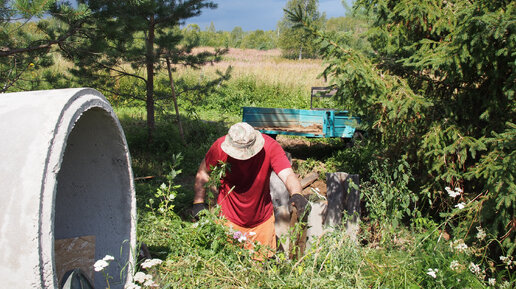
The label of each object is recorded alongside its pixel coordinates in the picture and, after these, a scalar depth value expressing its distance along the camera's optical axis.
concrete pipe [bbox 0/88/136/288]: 1.66
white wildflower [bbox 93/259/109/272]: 2.12
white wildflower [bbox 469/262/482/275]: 2.88
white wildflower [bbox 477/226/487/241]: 3.24
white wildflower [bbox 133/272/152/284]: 2.27
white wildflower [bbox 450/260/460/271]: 2.87
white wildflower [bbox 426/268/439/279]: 2.60
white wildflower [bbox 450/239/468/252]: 3.19
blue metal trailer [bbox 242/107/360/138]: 8.34
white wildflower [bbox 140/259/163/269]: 2.37
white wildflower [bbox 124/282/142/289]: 2.17
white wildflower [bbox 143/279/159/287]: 2.25
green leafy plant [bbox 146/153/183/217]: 3.15
